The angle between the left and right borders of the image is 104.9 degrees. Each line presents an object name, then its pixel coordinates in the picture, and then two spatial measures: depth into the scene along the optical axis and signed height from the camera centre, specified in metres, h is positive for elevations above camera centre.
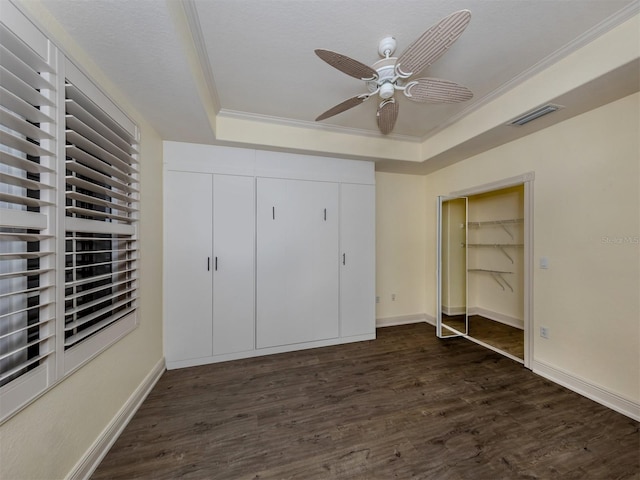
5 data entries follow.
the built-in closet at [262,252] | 2.71 -0.15
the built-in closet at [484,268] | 3.51 -0.47
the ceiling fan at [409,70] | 1.21 +1.04
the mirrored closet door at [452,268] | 3.48 -0.43
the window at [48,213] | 1.03 +0.16
